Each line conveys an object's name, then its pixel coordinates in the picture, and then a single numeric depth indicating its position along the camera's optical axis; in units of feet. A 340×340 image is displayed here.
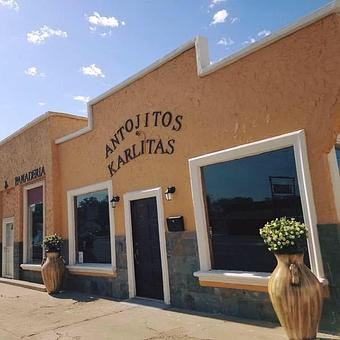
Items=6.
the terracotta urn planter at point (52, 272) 31.94
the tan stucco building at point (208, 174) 17.48
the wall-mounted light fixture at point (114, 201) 28.68
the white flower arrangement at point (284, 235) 15.85
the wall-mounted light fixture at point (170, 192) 24.11
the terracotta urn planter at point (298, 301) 15.01
